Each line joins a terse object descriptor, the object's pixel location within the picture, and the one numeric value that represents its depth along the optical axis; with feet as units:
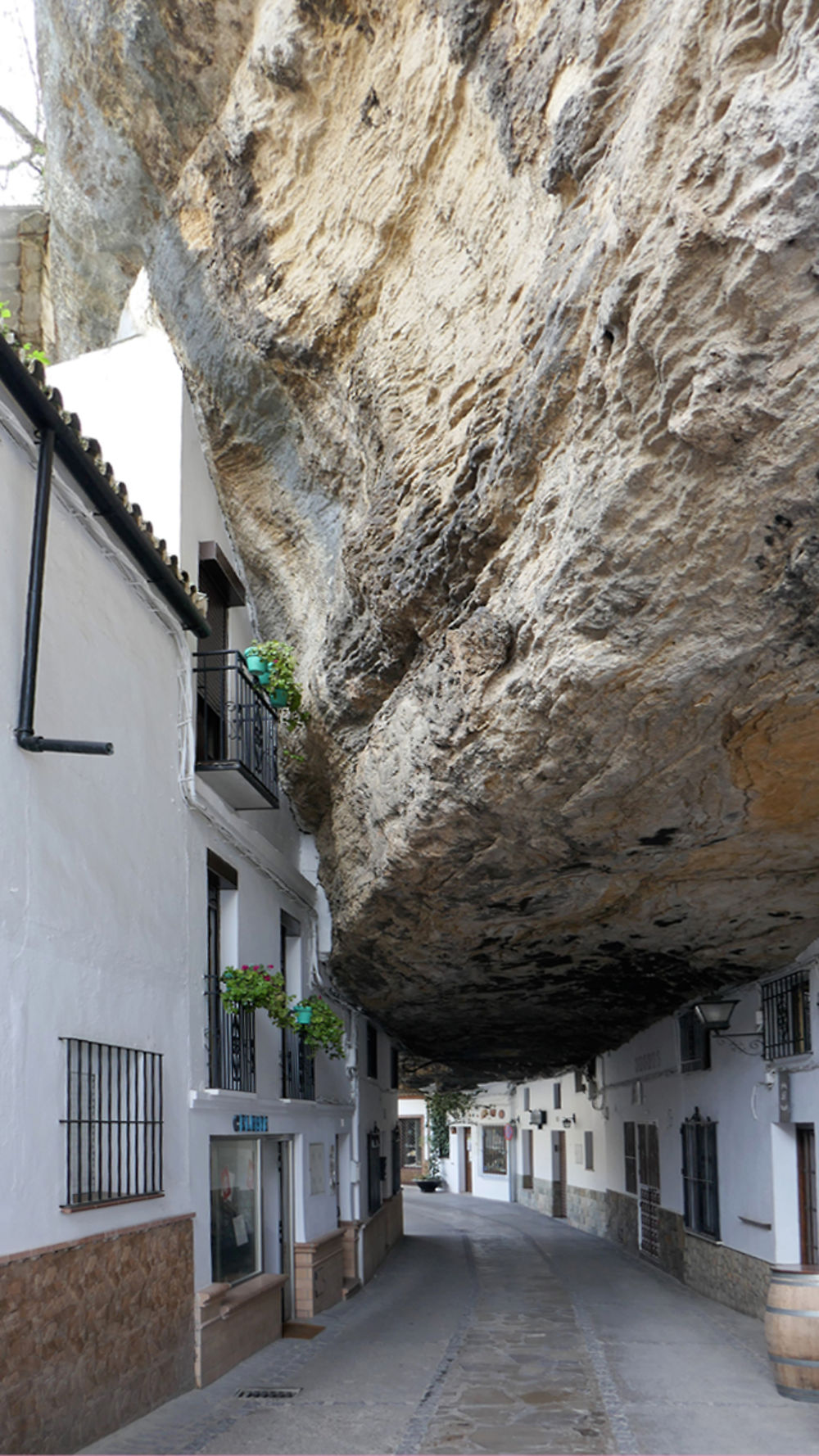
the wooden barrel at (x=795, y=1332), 25.55
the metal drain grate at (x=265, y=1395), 26.94
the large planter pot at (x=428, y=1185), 125.59
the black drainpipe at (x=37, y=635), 20.17
